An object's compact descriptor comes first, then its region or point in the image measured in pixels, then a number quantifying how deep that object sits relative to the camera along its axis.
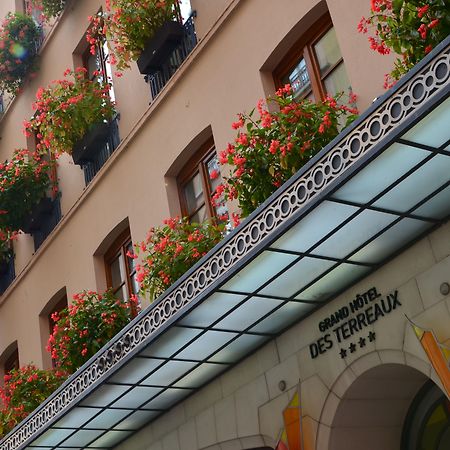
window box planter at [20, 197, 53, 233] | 19.22
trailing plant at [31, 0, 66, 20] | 19.39
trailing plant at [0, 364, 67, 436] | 16.27
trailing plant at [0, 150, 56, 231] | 19.25
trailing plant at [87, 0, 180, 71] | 15.15
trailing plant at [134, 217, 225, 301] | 12.50
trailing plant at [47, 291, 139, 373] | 14.74
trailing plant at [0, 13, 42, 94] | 20.94
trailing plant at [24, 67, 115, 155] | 16.88
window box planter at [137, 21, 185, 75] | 15.06
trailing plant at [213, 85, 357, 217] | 10.53
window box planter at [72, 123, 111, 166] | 16.95
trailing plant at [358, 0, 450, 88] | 8.77
